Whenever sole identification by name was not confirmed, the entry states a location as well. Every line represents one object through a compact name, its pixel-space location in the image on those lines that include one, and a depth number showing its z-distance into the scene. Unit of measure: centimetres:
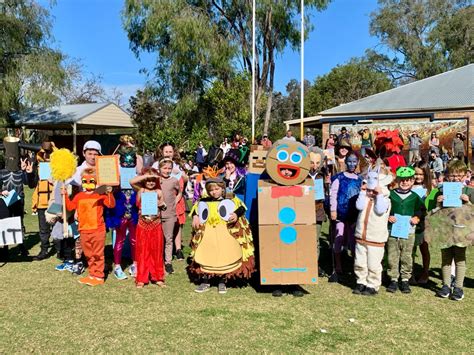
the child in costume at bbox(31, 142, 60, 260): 704
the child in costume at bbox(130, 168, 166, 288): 571
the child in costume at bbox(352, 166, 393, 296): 525
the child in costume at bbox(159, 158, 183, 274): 634
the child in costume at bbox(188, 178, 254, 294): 540
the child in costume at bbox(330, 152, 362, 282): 589
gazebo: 2634
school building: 1991
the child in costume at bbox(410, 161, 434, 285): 571
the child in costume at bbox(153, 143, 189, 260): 678
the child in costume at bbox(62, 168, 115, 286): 571
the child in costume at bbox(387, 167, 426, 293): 537
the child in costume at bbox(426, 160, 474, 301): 516
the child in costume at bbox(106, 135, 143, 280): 605
